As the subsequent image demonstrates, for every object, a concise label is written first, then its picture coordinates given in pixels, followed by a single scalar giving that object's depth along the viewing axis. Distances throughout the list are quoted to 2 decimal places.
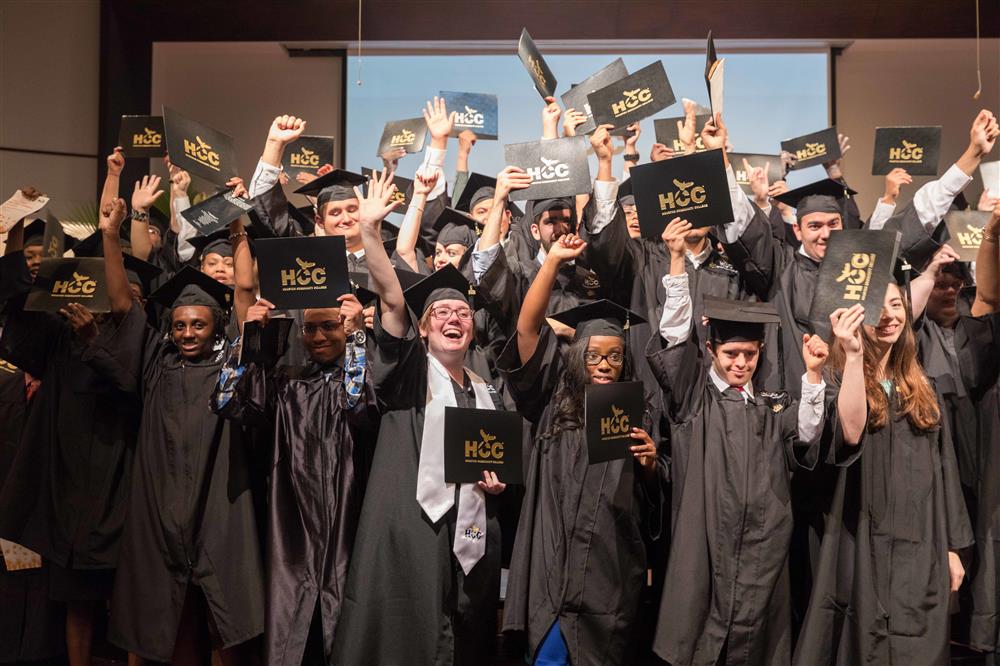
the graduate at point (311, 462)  4.13
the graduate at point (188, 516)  4.34
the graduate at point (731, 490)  4.00
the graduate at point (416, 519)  4.06
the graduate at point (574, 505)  4.13
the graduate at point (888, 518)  4.03
